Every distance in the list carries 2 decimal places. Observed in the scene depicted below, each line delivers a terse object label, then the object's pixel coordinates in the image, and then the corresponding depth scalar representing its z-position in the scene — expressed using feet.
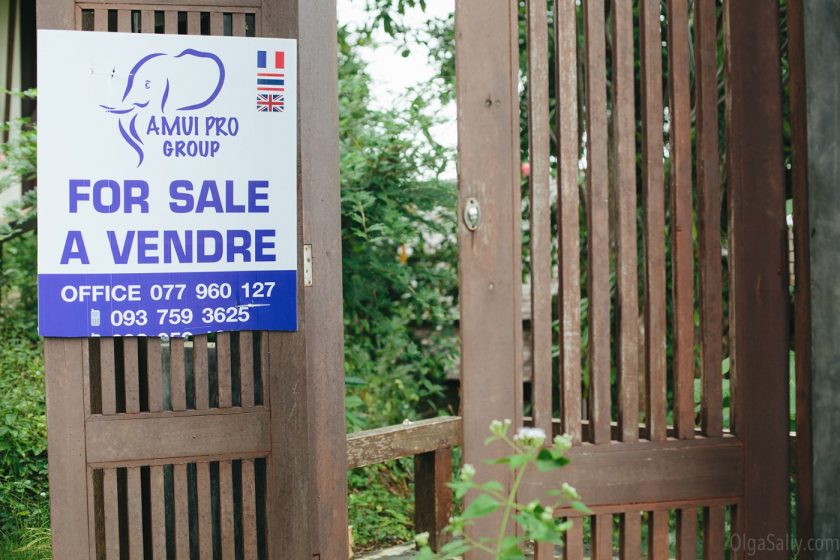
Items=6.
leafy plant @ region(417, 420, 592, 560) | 4.81
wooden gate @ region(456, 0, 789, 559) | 7.82
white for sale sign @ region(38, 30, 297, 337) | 8.02
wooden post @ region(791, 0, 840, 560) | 7.70
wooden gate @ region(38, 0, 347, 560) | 8.27
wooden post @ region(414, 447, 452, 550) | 12.16
